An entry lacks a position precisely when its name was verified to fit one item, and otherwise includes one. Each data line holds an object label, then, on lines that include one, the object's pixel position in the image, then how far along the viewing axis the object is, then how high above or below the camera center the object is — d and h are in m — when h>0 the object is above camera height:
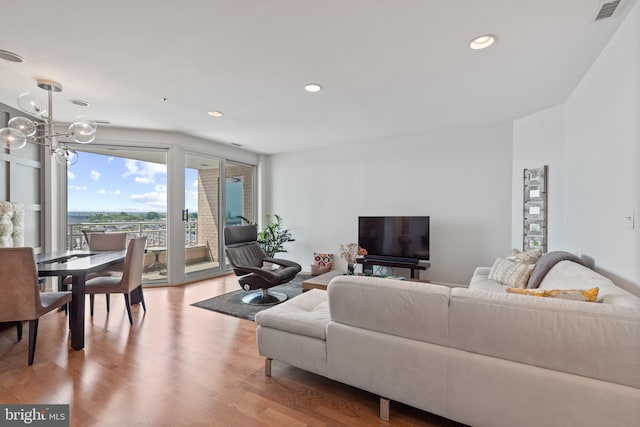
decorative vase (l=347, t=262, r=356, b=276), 3.75 -0.76
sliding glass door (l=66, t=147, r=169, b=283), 4.46 +0.17
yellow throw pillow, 1.48 -0.44
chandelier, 2.51 +0.75
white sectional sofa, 1.20 -0.70
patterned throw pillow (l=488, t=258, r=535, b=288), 2.79 -0.61
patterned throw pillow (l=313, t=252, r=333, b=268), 5.43 -0.92
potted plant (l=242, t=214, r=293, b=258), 5.69 -0.55
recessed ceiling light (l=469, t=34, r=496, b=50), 2.07 +1.24
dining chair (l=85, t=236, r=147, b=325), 3.00 -0.75
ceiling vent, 1.73 +1.24
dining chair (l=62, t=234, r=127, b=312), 3.86 -0.44
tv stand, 4.14 -0.78
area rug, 3.44 -1.20
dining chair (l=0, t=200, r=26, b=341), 3.25 -0.17
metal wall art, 3.49 +0.03
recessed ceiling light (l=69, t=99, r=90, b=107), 3.30 +1.24
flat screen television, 4.33 -0.41
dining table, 2.47 -0.58
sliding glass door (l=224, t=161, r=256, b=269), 5.78 +0.35
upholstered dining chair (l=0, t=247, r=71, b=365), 2.22 -0.62
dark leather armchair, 3.52 -0.72
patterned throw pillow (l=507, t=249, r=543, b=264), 3.04 -0.47
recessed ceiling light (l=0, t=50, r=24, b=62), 2.28 +1.22
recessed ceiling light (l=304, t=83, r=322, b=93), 2.86 +1.24
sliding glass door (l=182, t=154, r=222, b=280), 5.12 -0.11
